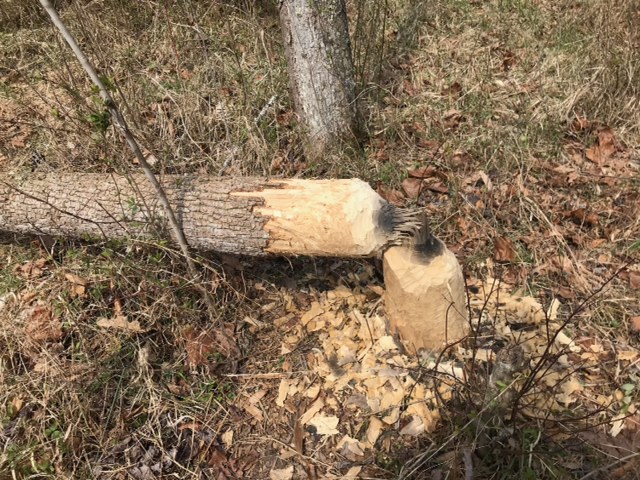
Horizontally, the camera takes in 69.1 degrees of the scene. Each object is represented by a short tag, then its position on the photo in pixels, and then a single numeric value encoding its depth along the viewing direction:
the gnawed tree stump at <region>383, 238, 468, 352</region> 2.08
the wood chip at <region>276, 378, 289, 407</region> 2.31
